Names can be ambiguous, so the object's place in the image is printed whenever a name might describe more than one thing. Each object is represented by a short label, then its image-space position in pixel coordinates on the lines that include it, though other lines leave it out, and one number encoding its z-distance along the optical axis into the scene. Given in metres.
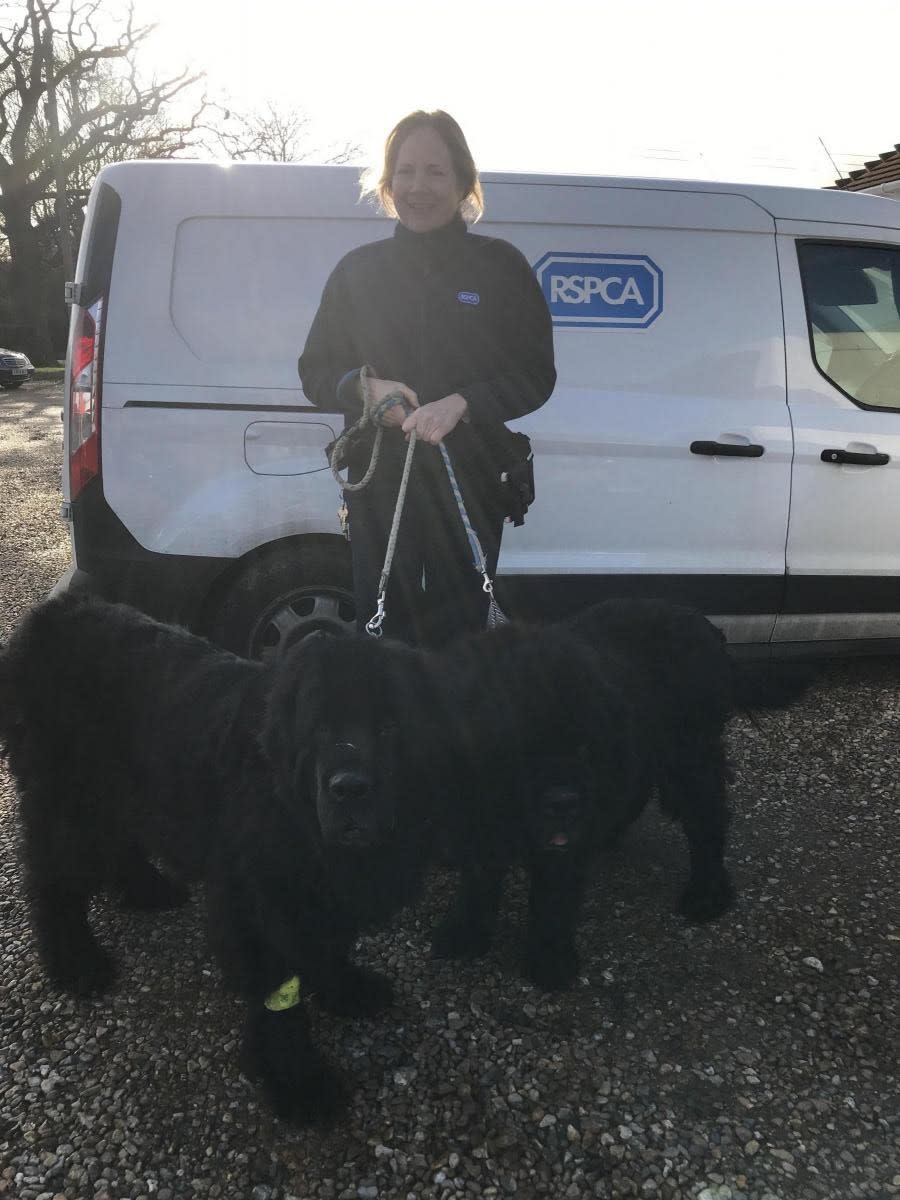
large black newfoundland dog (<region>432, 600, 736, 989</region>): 2.23
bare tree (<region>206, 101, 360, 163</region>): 30.77
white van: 3.42
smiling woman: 2.50
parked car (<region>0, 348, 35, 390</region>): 23.92
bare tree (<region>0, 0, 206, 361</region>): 28.58
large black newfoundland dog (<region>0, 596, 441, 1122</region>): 1.92
